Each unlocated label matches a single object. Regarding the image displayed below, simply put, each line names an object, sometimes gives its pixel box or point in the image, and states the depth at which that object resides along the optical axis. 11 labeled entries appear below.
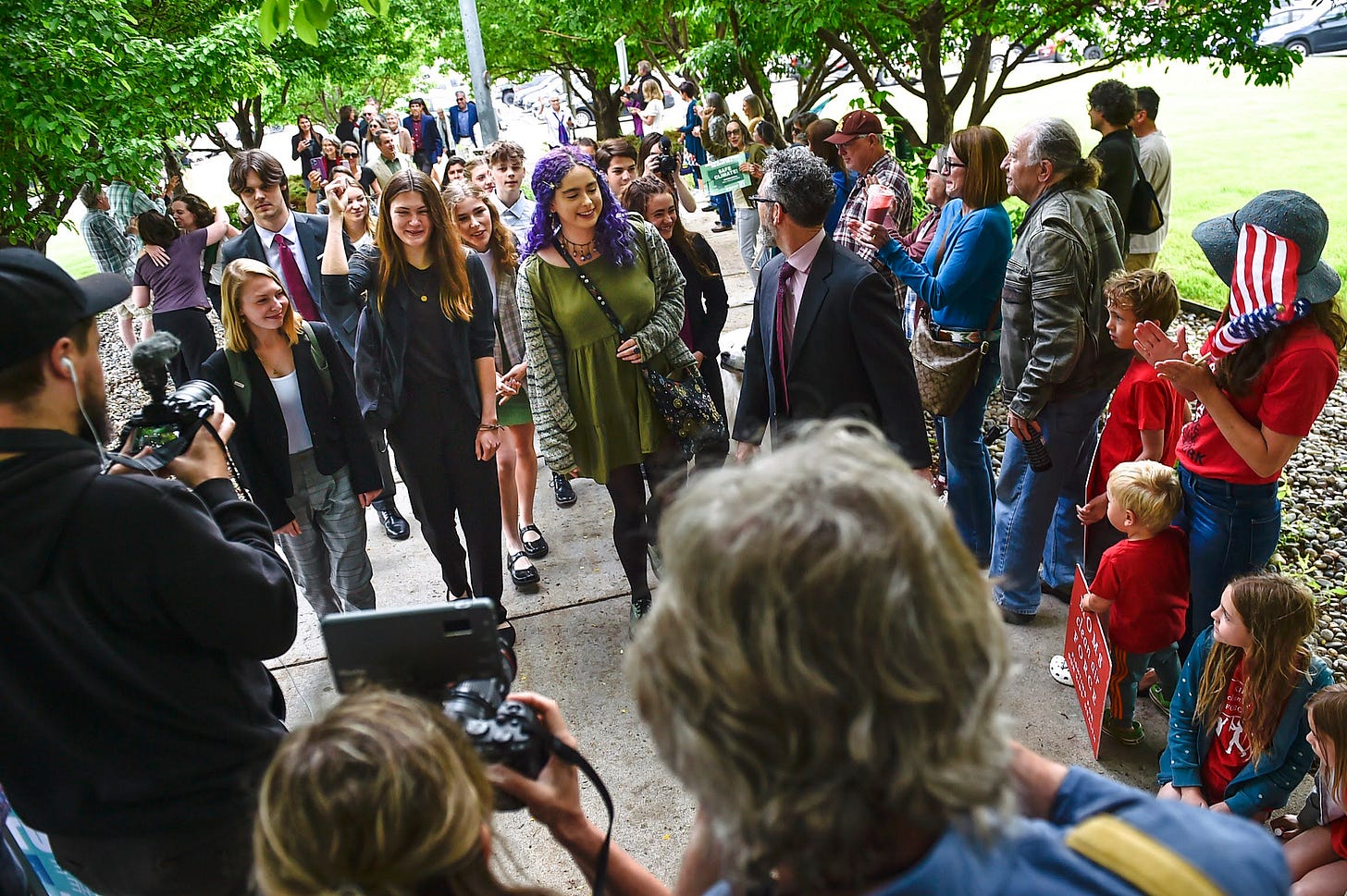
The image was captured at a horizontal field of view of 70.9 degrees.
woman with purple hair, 3.83
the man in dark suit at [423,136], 18.16
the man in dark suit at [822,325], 3.32
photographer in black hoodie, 1.75
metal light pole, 9.02
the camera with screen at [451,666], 1.43
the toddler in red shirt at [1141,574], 3.12
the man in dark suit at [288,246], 5.10
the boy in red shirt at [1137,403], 3.30
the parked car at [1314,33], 18.47
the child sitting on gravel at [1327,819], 2.30
